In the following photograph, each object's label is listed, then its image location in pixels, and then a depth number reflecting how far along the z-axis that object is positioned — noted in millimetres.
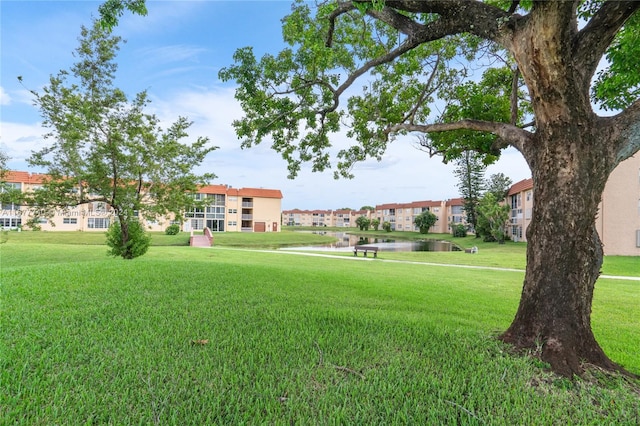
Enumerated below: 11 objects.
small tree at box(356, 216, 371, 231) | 82450
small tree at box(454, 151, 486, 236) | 51441
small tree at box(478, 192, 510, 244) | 39500
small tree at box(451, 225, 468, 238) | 54219
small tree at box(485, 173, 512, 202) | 51688
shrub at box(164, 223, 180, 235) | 41188
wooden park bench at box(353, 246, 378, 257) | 21922
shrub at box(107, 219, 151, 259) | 13820
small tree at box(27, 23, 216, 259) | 12828
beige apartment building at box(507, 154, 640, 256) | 24188
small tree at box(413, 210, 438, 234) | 65000
